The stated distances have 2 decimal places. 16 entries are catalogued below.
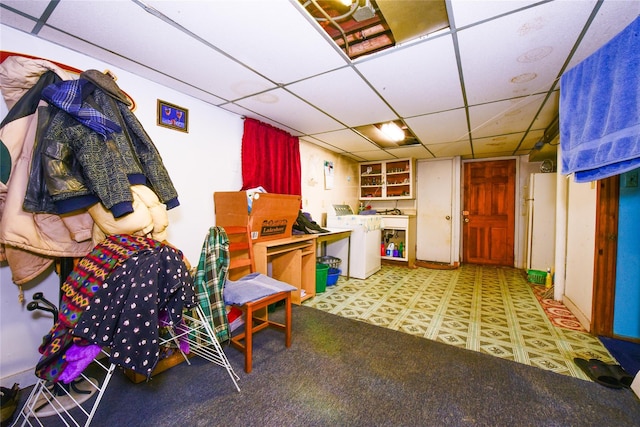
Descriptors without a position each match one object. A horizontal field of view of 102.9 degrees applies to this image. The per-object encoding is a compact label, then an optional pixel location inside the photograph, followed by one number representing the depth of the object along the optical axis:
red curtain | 2.84
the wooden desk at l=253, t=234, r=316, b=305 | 2.47
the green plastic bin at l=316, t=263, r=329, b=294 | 3.32
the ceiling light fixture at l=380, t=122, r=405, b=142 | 3.15
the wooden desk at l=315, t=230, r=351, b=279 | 3.29
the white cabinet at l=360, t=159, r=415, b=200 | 5.05
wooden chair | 1.68
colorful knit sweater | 1.04
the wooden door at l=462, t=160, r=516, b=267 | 4.82
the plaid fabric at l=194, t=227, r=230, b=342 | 1.67
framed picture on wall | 2.14
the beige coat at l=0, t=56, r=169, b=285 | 1.27
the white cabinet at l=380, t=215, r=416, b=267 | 4.67
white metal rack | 1.29
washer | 3.91
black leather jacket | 1.23
